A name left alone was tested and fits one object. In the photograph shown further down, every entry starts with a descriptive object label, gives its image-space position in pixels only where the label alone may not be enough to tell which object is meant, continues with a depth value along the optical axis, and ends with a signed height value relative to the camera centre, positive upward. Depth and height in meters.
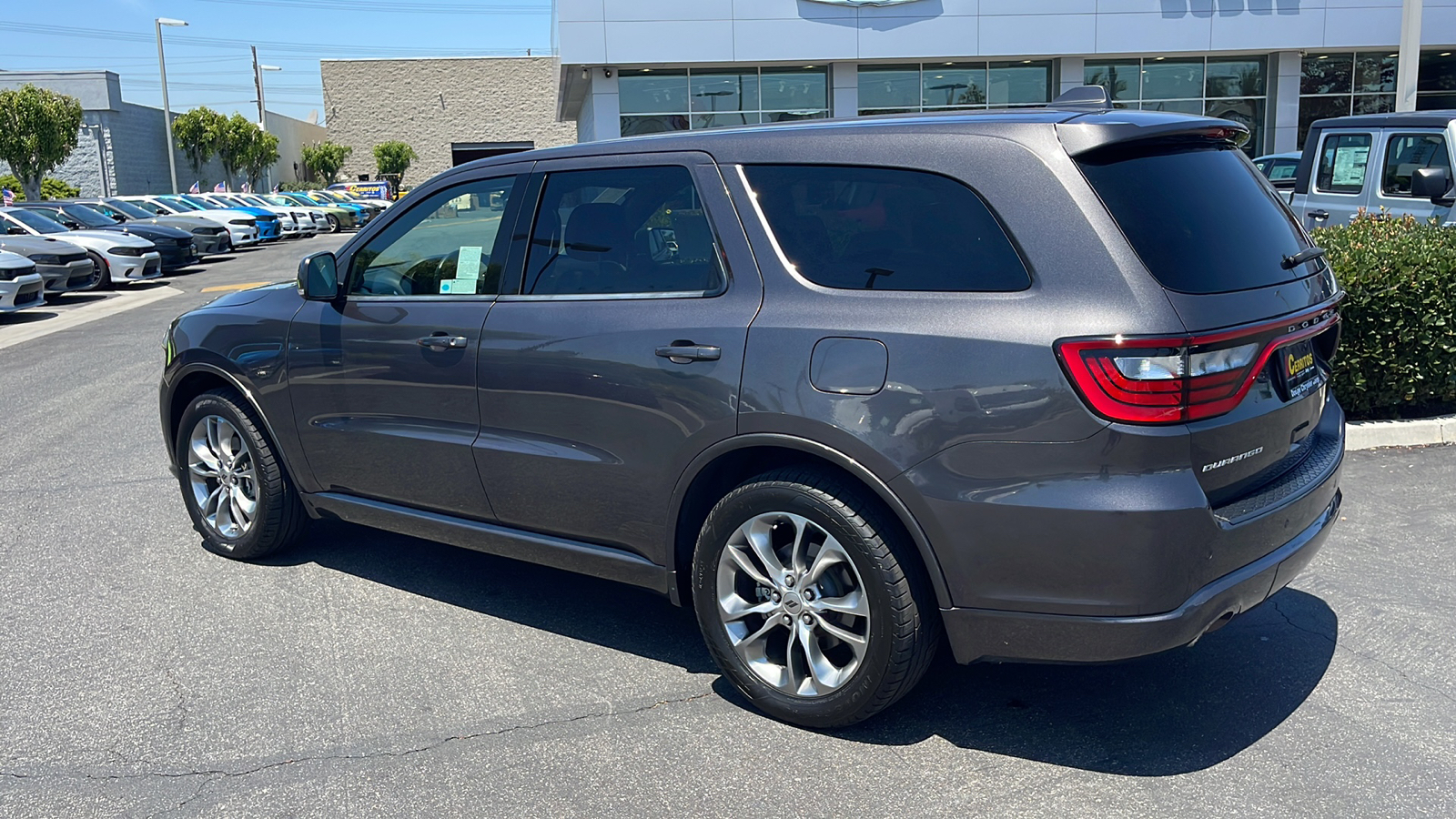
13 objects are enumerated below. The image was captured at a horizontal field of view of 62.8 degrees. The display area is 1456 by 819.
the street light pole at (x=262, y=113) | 65.31 +5.61
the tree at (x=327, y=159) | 67.25 +3.02
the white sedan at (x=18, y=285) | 15.53 -0.81
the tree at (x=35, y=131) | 37.25 +2.82
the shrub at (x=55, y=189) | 41.06 +1.08
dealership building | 28.02 +3.25
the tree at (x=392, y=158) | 66.00 +2.90
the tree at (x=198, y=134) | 50.19 +3.46
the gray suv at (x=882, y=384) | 3.15 -0.55
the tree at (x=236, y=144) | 53.34 +3.19
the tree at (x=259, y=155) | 56.01 +2.86
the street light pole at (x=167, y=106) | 41.19 +3.85
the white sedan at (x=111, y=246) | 20.52 -0.46
